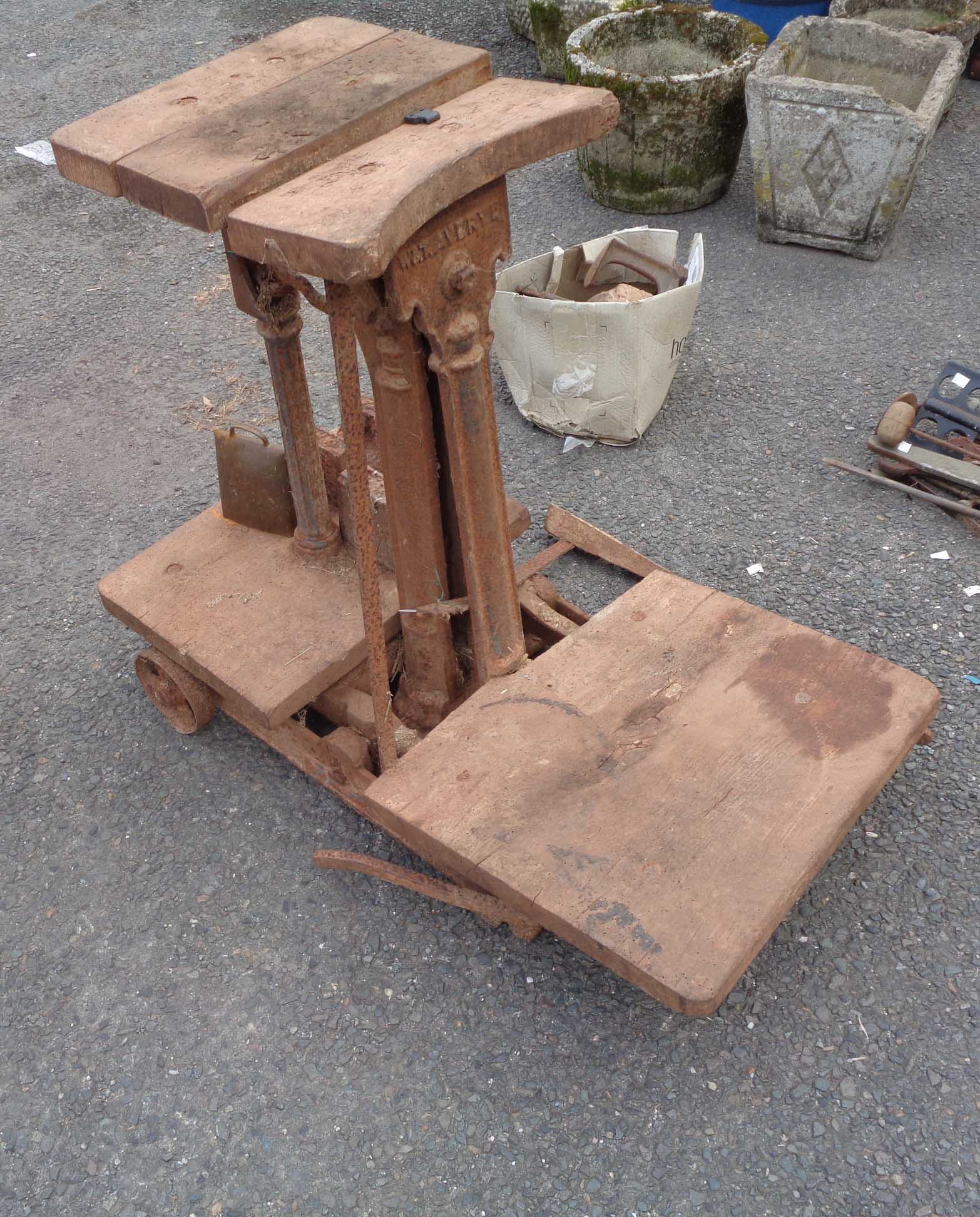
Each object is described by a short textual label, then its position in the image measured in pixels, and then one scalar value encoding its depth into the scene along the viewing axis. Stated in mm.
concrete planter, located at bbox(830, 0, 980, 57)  5148
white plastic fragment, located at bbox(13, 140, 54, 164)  6020
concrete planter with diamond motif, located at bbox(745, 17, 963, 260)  4203
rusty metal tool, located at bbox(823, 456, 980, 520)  3320
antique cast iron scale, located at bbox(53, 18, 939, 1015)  1863
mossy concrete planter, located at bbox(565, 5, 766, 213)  4637
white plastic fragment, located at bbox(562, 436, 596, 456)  3818
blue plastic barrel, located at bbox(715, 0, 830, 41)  5520
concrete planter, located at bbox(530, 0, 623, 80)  5422
